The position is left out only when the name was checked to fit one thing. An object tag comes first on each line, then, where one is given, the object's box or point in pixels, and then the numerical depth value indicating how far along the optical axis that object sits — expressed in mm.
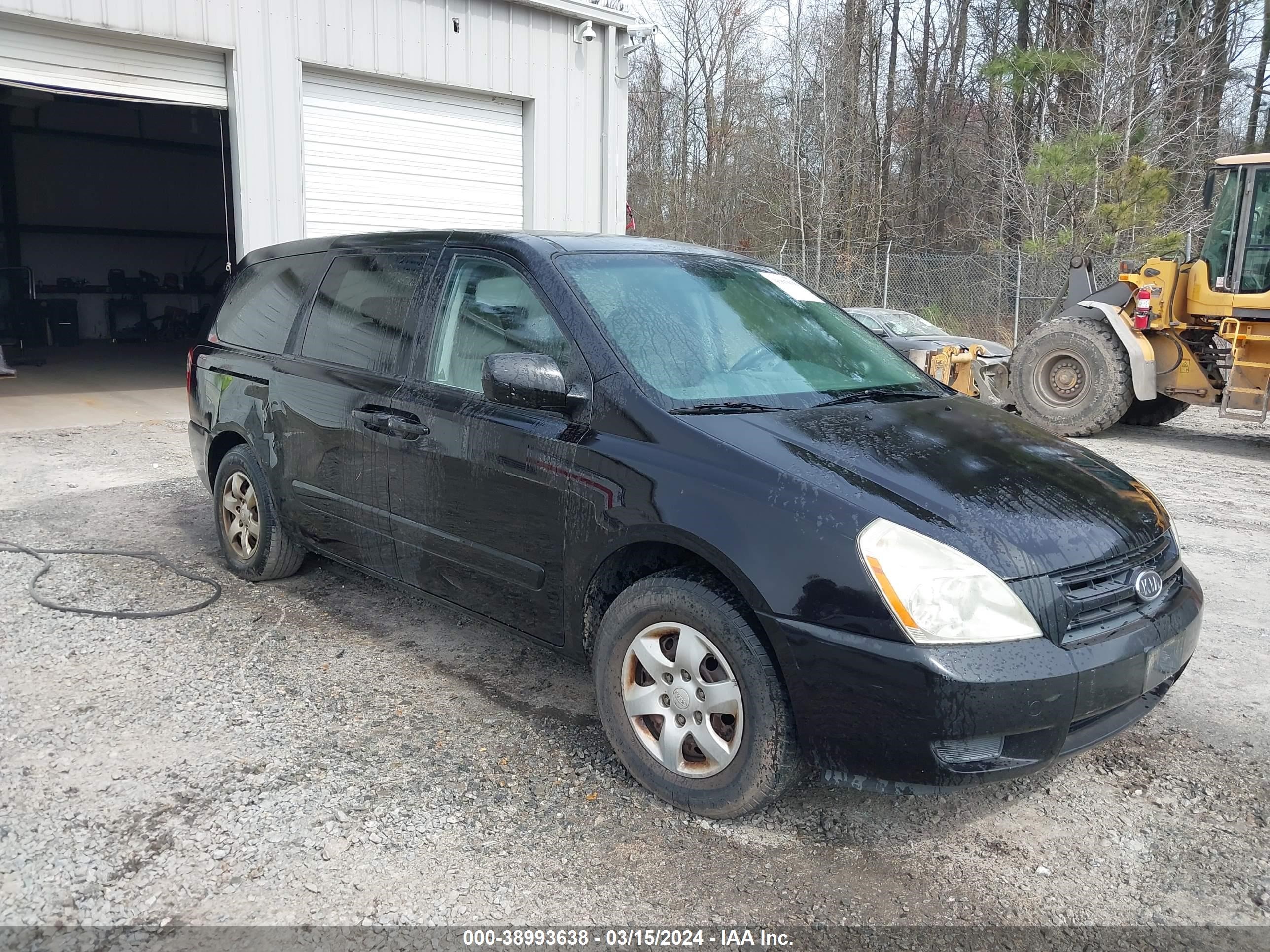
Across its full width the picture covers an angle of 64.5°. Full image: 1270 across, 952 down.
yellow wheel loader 10062
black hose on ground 4766
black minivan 2682
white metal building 9461
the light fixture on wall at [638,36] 12914
